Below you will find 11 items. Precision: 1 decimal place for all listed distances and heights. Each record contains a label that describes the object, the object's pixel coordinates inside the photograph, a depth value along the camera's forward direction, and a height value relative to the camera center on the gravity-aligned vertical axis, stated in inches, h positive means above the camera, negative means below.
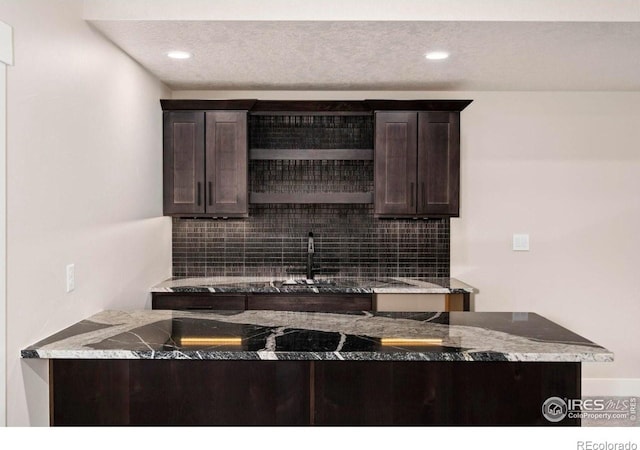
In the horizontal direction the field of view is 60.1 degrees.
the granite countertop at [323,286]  147.3 -19.2
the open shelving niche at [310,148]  170.6 +21.0
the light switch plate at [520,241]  168.7 -7.7
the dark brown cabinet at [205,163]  157.2 +14.9
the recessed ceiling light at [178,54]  126.9 +37.5
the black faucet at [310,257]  163.3 -12.3
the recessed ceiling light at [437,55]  125.8 +37.1
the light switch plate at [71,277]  96.3 -11.0
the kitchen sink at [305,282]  154.2 -19.0
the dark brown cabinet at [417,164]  155.6 +14.7
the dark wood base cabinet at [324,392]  80.5 -25.9
